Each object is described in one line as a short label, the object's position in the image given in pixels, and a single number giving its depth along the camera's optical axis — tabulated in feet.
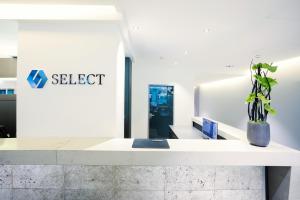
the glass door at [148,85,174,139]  23.67
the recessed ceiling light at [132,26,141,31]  11.90
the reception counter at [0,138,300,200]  6.48
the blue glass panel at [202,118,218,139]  11.75
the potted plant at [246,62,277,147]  6.37
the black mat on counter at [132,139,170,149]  6.56
